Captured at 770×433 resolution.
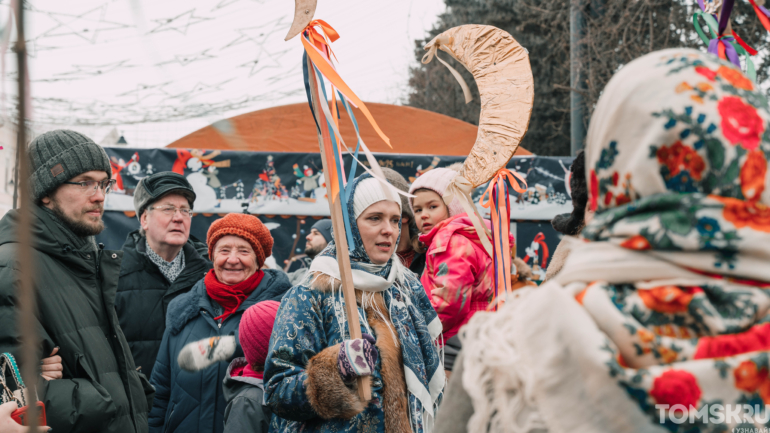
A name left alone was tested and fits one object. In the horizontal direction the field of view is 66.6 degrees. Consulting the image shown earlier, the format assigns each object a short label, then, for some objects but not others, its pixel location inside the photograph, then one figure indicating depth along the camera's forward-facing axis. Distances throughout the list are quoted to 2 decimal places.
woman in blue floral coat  1.91
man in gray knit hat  1.85
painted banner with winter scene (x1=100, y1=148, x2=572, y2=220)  5.48
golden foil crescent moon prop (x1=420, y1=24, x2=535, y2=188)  2.46
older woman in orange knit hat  2.62
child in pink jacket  2.96
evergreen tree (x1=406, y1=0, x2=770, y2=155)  8.56
